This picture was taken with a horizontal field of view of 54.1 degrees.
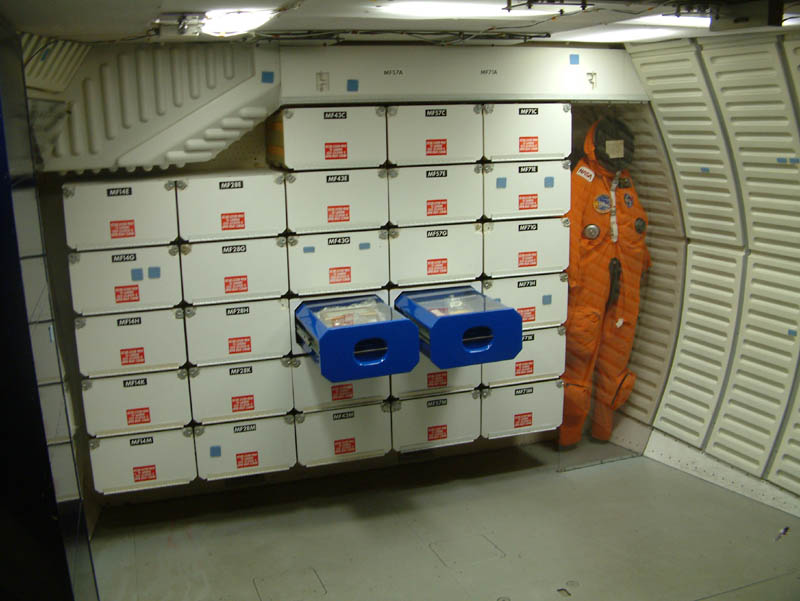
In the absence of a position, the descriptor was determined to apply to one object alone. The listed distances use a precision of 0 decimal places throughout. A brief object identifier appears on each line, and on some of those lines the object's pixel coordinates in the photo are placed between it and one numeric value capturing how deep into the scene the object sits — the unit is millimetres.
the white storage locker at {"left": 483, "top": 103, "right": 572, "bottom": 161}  5441
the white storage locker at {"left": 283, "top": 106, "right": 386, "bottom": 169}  5043
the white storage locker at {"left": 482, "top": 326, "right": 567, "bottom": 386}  5805
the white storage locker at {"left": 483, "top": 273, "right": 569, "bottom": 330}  5672
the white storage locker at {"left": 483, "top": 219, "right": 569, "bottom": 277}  5578
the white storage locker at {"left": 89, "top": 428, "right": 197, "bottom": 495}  5121
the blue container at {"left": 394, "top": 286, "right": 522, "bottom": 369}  4773
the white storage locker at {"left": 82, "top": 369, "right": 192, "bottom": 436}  5039
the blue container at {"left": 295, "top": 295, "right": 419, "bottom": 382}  4551
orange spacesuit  6117
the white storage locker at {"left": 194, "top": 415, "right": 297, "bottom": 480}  5289
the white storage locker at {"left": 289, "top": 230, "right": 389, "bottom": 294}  5207
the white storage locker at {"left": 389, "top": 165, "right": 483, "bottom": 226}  5309
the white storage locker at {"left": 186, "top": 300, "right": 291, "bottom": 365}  5125
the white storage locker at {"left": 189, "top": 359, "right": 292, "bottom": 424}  5207
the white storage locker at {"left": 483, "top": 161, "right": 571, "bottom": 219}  5504
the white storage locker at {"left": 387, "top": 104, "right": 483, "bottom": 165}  5242
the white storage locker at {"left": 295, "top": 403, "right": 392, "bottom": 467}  5473
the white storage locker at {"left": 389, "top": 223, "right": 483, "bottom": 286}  5395
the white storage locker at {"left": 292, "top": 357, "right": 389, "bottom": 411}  5367
